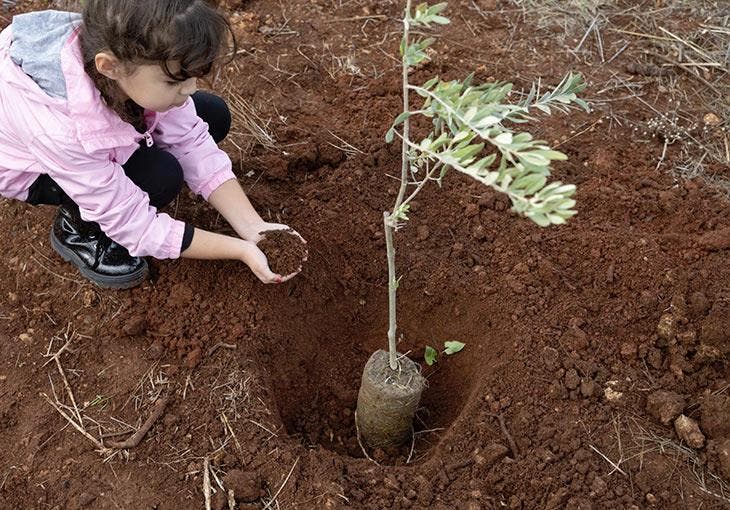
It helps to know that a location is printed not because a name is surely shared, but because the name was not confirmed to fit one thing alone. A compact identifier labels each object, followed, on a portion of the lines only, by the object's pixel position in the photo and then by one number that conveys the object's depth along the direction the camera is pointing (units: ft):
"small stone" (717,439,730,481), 6.29
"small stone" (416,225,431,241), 8.54
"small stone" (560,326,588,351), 7.32
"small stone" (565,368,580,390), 7.03
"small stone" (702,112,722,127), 9.89
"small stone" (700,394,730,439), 6.48
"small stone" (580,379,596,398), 6.93
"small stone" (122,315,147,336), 7.54
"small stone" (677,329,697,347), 7.16
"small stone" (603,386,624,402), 6.94
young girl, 5.94
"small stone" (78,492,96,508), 6.45
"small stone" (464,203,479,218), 8.63
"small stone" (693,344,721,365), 6.98
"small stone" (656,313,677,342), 7.25
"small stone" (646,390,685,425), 6.70
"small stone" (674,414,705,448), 6.51
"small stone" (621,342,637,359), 7.23
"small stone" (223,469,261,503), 6.47
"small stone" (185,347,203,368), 7.37
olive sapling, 4.06
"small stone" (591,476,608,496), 6.36
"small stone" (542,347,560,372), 7.18
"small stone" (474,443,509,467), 6.67
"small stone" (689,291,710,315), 7.36
